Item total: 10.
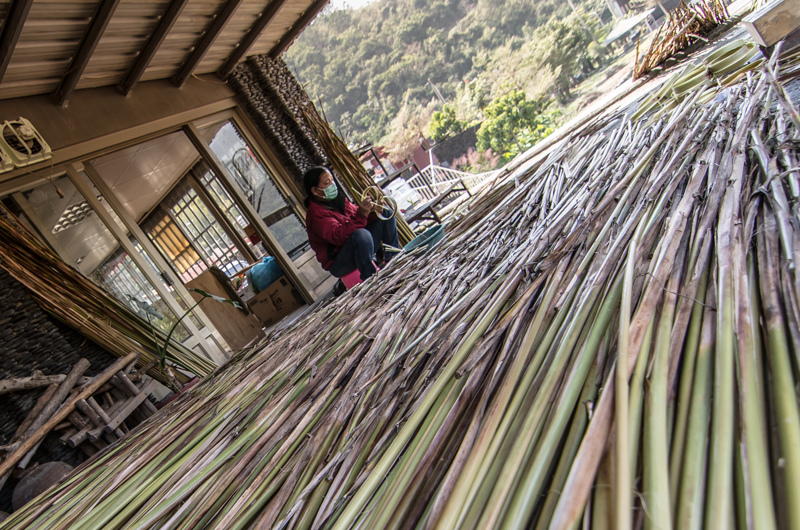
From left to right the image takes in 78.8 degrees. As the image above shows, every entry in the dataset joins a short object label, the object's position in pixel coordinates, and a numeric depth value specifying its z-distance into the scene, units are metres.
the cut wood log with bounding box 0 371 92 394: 2.22
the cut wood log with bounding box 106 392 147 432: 2.35
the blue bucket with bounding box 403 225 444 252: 2.39
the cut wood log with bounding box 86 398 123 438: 2.35
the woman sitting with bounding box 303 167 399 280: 3.35
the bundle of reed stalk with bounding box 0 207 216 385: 2.56
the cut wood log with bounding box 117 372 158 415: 2.56
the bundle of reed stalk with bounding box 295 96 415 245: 4.48
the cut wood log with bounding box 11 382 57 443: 2.18
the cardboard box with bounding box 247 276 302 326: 5.04
